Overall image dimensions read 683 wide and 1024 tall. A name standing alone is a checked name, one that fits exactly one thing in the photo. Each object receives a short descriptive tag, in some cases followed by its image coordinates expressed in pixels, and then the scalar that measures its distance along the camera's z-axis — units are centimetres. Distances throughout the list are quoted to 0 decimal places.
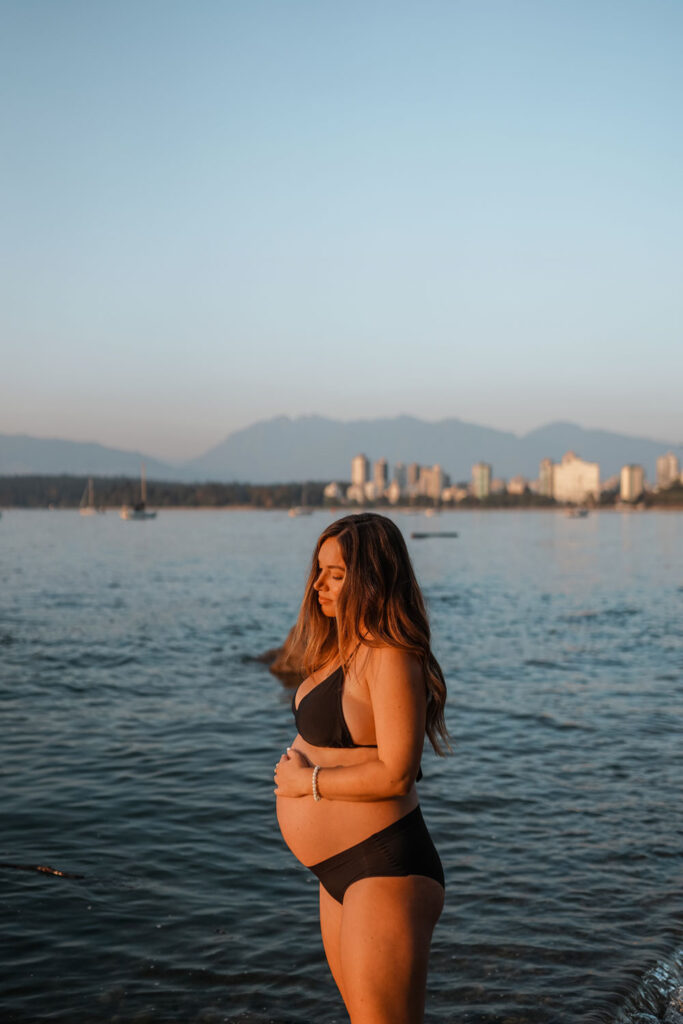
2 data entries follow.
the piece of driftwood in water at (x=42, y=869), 780
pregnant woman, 295
